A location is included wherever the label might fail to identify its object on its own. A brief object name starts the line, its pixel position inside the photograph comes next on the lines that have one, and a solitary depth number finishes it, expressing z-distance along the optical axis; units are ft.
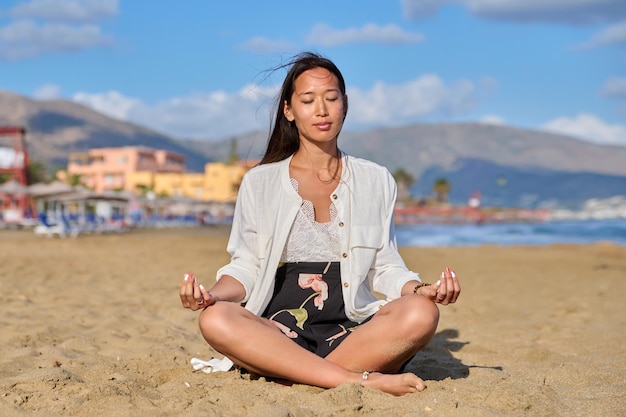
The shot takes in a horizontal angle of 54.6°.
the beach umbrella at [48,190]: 84.07
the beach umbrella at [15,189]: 86.07
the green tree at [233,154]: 217.56
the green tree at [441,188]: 324.91
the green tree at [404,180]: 339.36
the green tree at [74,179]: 172.35
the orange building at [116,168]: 195.21
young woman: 7.56
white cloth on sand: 8.58
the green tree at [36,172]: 170.30
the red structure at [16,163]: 119.85
